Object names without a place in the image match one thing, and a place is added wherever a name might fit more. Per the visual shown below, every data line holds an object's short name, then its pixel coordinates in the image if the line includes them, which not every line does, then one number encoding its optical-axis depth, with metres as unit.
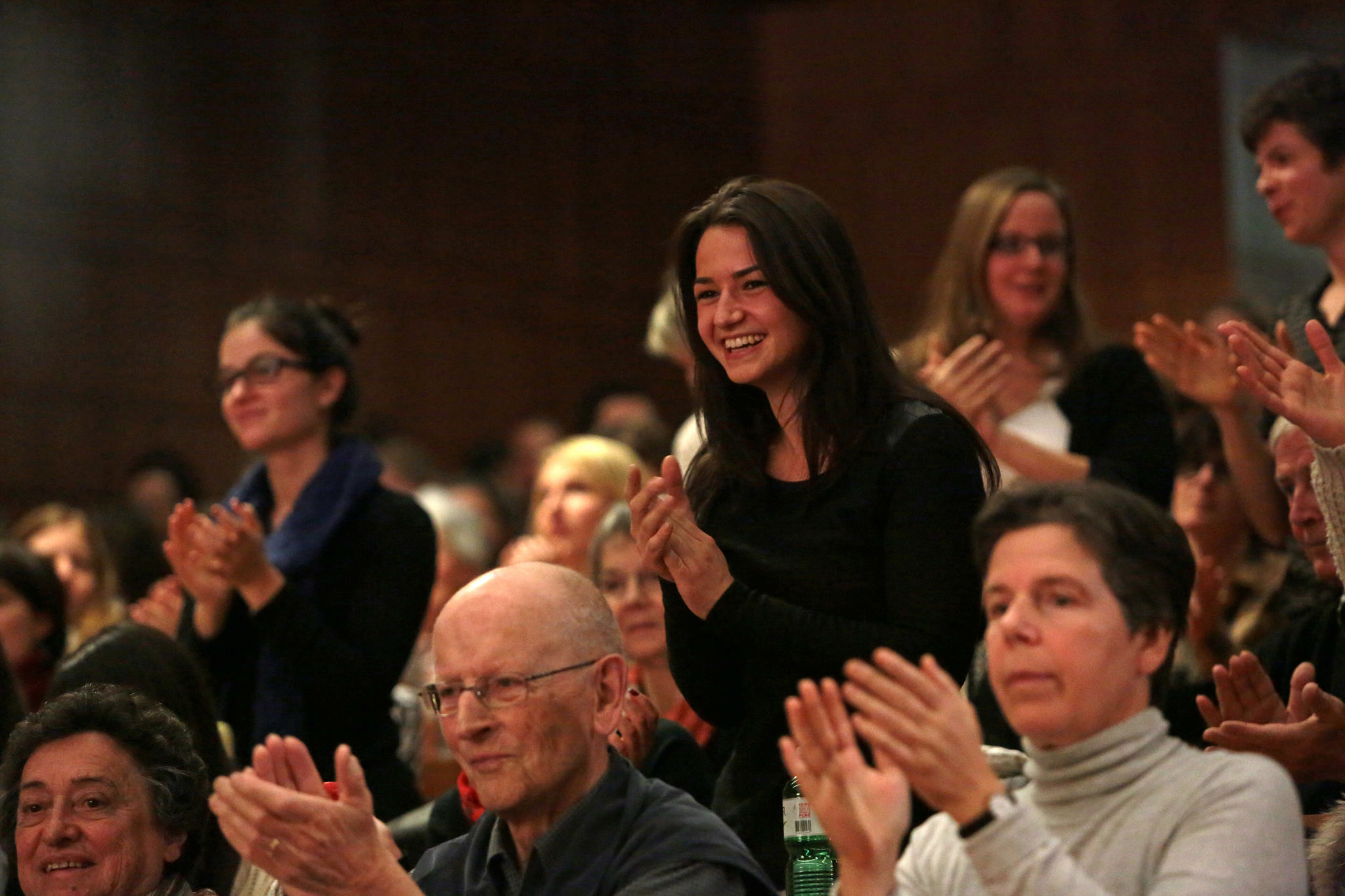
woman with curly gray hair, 4.80
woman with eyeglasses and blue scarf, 6.26
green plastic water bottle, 4.45
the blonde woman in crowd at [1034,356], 6.35
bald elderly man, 4.19
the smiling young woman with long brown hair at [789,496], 4.52
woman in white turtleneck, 3.28
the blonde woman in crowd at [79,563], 8.74
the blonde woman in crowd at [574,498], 8.11
